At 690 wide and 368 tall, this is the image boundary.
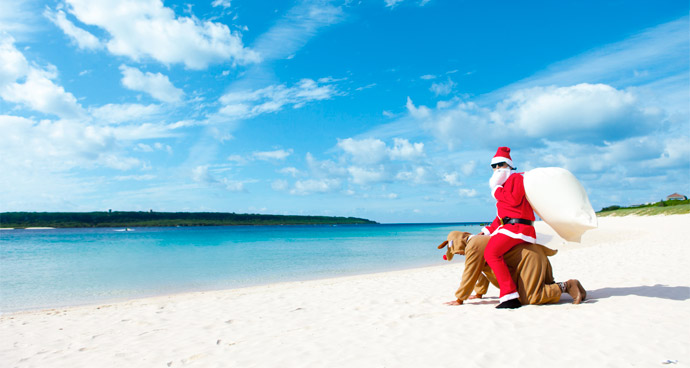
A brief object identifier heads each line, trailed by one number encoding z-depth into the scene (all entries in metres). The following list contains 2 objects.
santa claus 4.93
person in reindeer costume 4.97
